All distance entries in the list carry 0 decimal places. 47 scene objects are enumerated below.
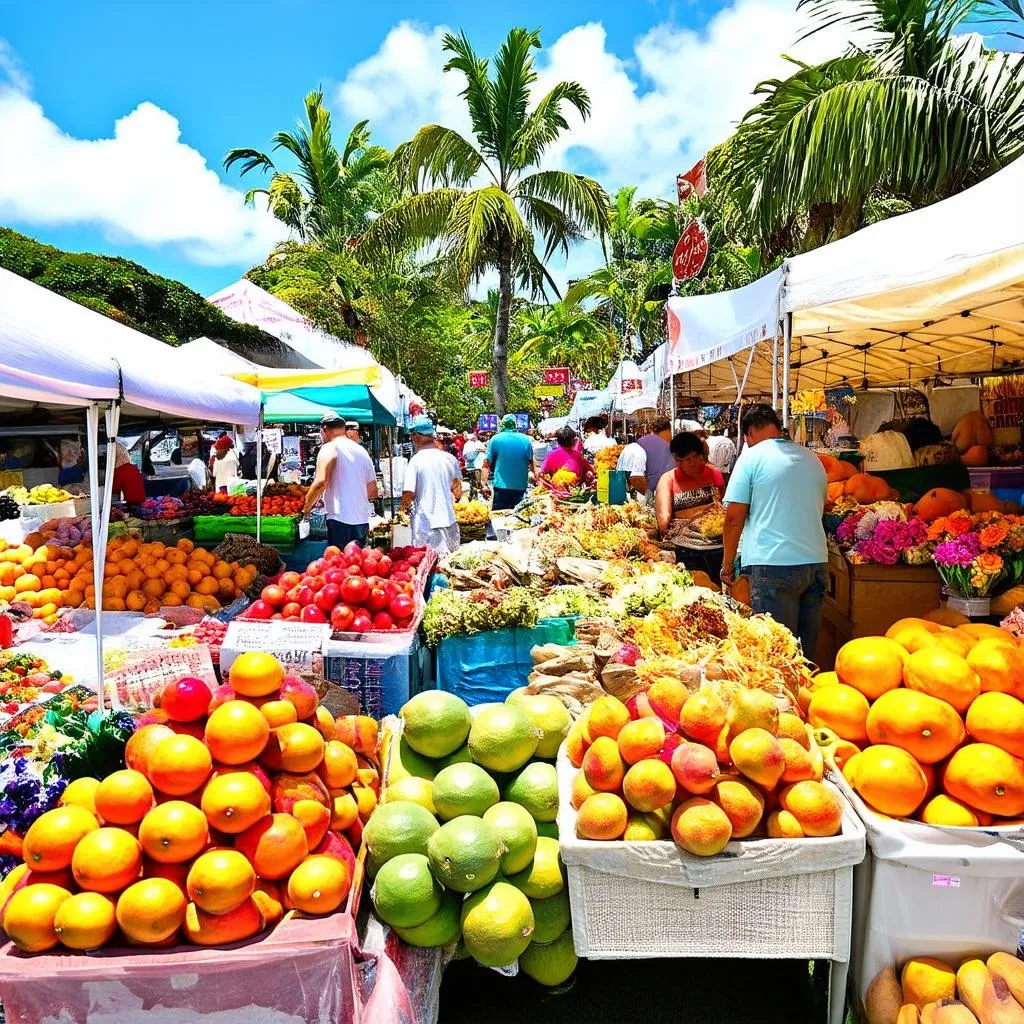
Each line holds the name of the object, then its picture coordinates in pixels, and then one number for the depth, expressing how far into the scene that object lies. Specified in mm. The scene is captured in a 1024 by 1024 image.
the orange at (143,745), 2184
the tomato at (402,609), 4594
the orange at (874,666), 2566
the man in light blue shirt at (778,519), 4445
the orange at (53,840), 2021
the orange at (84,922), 1905
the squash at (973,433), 6516
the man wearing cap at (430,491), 7398
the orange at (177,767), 2113
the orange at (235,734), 2193
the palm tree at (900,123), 8406
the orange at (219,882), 1926
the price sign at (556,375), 26906
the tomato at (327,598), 4516
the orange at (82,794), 2223
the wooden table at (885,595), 5234
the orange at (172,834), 1996
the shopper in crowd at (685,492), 6184
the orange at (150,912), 1913
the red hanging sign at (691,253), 8273
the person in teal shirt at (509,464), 10219
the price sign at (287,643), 4078
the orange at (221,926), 1962
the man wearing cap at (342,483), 7129
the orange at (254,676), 2416
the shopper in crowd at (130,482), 9578
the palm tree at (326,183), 26125
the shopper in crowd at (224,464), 15945
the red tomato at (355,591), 4527
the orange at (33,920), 1924
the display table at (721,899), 2156
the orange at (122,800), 2068
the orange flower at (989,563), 4435
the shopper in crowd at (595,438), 13781
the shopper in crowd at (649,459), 9258
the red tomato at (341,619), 4371
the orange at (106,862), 1957
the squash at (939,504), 5352
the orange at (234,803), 2066
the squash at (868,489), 6070
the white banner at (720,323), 4852
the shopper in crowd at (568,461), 11859
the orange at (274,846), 2092
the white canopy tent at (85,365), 3165
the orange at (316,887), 2082
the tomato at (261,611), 4633
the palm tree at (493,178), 15727
